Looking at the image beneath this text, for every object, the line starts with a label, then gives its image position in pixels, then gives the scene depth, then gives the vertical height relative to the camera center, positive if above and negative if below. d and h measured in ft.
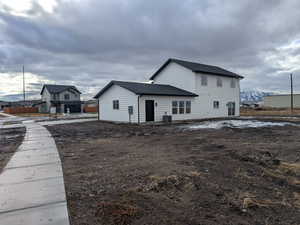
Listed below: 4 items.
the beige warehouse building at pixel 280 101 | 184.56 +8.40
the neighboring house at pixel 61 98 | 163.02 +11.42
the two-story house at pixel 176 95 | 64.64 +5.28
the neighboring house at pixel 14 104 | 260.83 +11.88
